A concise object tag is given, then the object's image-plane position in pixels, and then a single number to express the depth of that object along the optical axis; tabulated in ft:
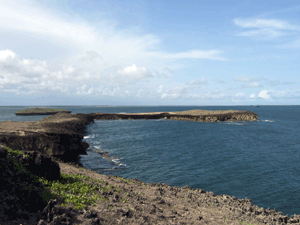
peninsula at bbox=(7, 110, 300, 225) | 32.89
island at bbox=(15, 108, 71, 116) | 541.95
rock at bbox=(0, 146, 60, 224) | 30.81
